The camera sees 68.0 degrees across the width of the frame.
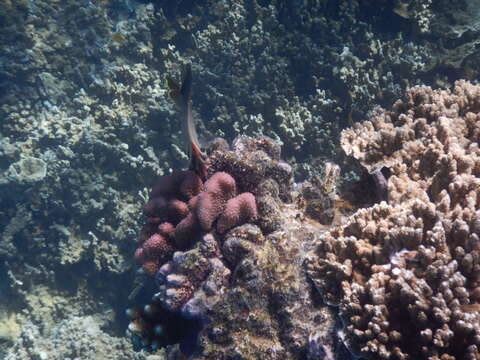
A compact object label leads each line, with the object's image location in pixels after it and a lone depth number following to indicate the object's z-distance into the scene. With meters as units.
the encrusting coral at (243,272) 2.75
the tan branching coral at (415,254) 2.19
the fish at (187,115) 3.59
